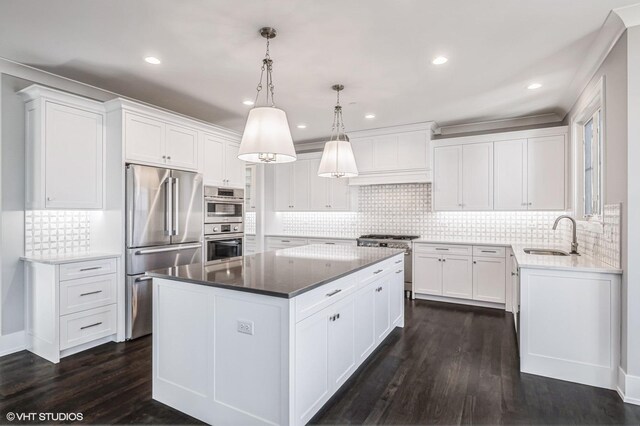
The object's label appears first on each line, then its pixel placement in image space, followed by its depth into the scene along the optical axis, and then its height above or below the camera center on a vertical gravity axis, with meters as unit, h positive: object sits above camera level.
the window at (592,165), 3.14 +0.49
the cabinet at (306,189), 5.88 +0.43
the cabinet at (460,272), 4.43 -0.82
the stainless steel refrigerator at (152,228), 3.42 -0.18
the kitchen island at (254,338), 1.81 -0.76
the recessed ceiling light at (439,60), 2.95 +1.35
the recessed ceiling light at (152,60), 2.91 +1.34
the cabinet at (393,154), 5.00 +0.90
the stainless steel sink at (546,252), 3.54 -0.42
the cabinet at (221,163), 4.37 +0.67
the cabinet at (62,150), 3.07 +0.60
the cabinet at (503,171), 4.33 +0.56
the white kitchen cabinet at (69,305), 2.95 -0.86
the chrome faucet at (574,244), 3.50 -0.33
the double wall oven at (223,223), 4.35 -0.14
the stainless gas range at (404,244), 4.97 -0.49
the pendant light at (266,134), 2.14 +0.50
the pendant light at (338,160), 3.12 +0.48
